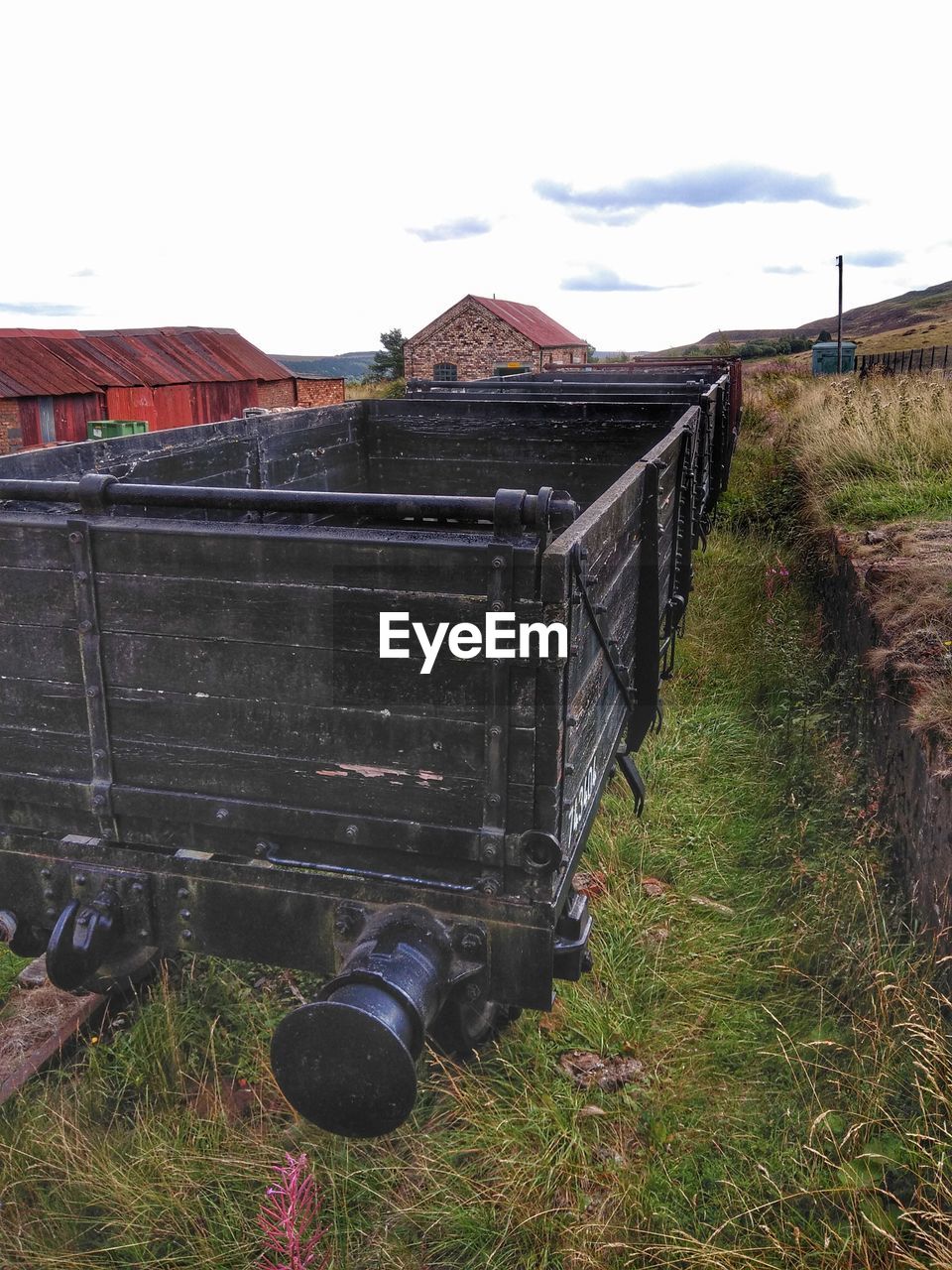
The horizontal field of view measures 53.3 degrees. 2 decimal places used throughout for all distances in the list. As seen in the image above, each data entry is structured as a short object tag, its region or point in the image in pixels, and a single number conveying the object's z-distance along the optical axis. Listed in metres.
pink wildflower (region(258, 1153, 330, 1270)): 2.36
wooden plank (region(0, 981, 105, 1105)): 3.21
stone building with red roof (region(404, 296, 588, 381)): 37.47
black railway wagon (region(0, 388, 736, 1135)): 2.32
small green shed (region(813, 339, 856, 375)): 39.03
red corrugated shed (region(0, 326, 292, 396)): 20.12
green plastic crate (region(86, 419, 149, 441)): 19.86
